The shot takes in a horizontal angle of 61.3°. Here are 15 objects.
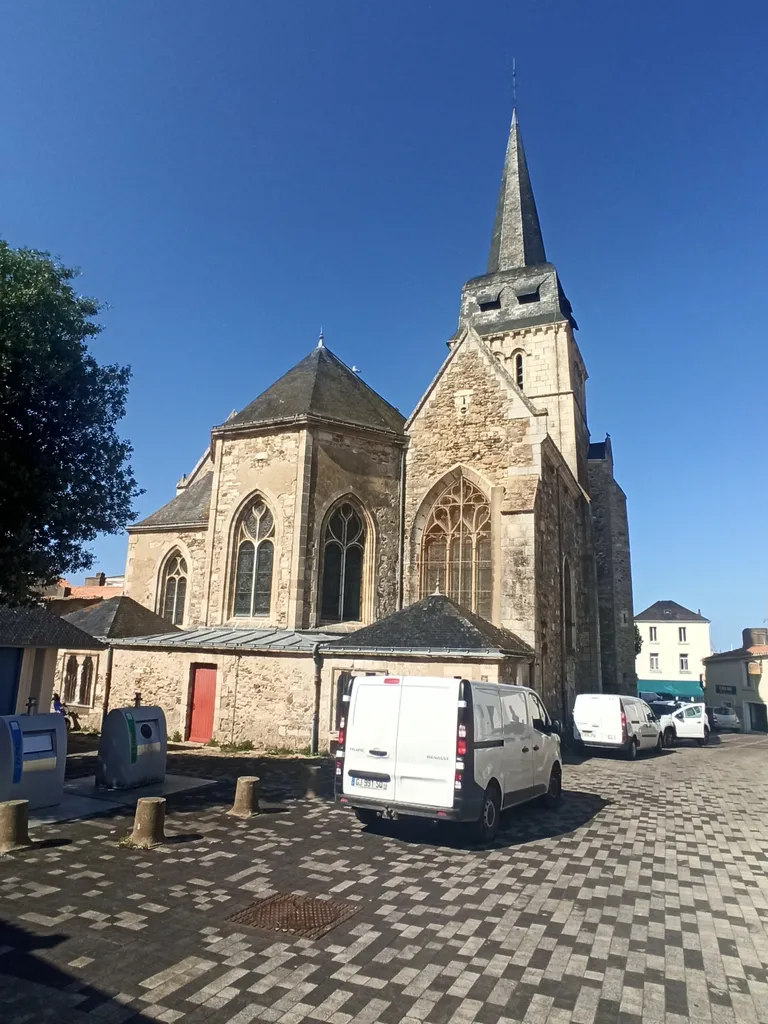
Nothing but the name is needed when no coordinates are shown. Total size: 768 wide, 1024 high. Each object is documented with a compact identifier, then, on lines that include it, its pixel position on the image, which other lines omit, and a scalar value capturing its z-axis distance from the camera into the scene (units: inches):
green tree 401.4
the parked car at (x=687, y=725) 919.7
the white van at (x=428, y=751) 303.7
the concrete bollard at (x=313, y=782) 430.7
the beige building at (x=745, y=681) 1579.7
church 628.4
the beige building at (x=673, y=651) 2251.5
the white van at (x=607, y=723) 667.4
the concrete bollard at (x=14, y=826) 280.8
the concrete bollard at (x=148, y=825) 295.4
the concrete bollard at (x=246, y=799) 361.1
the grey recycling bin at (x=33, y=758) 337.4
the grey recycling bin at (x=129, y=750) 415.2
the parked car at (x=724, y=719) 1391.5
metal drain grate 206.2
